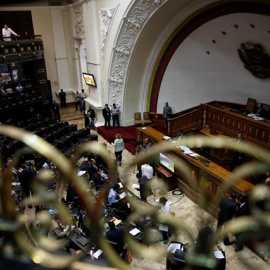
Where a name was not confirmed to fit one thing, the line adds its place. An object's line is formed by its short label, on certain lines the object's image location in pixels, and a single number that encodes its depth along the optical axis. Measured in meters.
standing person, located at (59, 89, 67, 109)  18.00
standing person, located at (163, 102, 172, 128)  13.51
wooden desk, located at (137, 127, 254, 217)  6.76
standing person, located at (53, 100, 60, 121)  15.35
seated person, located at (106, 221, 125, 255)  5.12
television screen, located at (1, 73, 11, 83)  15.62
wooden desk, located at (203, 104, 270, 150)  9.85
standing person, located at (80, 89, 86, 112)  16.41
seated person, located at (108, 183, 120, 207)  7.04
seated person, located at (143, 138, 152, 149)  9.43
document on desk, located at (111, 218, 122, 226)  6.25
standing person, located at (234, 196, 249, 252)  5.93
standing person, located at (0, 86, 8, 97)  14.13
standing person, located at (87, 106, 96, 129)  14.35
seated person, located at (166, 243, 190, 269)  3.81
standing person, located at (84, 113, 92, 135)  14.11
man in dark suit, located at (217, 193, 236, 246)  5.92
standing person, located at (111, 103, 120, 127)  13.76
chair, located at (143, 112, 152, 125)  14.32
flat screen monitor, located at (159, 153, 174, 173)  8.09
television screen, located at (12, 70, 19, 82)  16.15
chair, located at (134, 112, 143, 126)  14.22
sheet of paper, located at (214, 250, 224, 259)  4.77
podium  8.70
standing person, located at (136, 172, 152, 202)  7.16
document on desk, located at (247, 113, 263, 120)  10.28
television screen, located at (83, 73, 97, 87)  14.40
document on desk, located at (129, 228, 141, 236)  5.74
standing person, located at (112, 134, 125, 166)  10.02
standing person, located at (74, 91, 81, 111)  17.44
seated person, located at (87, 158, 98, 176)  8.29
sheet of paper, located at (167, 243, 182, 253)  4.71
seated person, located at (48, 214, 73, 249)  5.28
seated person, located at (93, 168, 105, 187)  7.80
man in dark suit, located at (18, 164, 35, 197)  7.04
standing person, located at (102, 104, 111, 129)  13.45
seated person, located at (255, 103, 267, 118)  10.75
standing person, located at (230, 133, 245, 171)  8.56
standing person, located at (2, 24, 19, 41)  14.32
